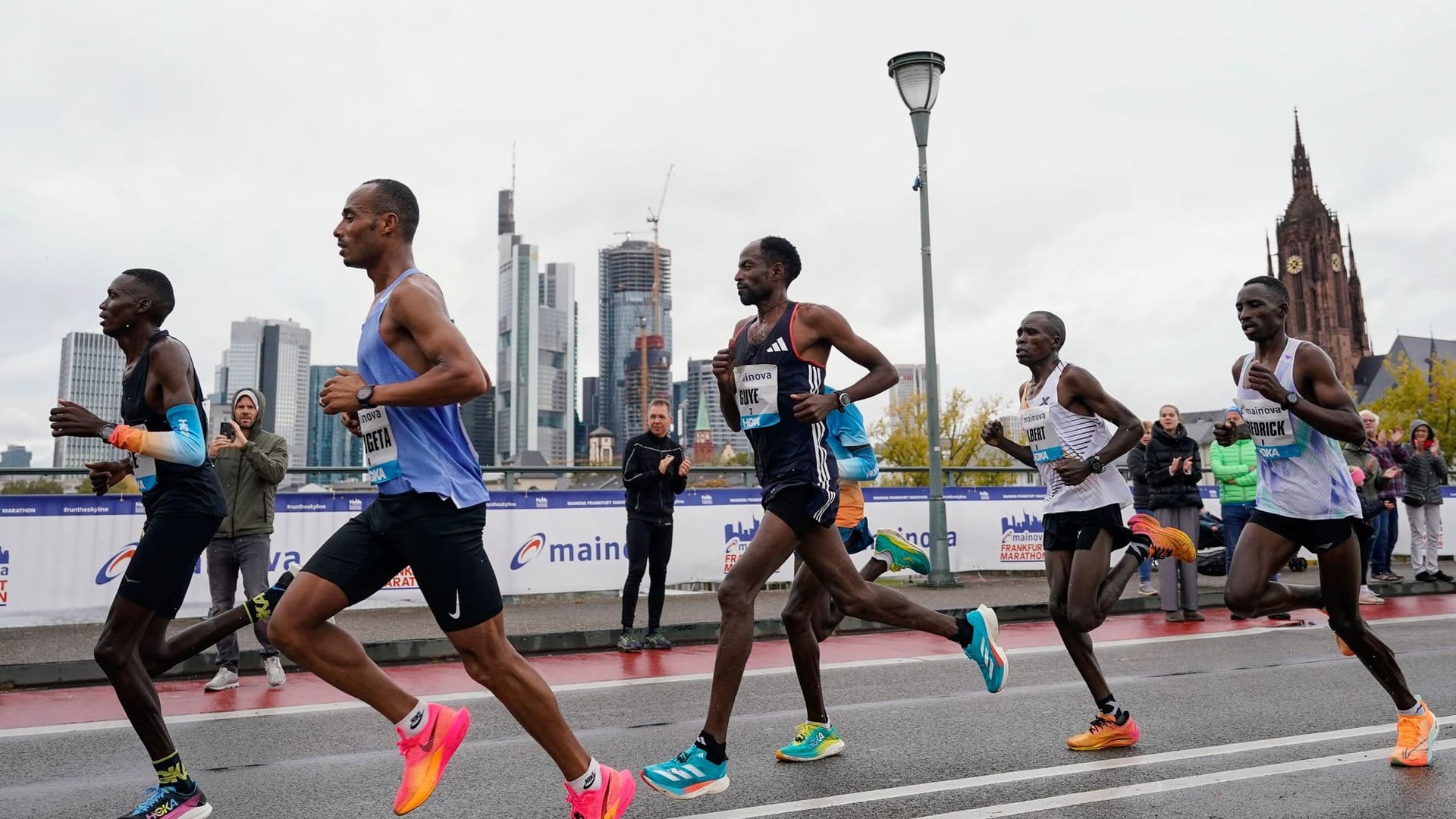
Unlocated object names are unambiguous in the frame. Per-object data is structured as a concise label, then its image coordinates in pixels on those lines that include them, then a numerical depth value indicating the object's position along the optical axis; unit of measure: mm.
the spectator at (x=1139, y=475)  12156
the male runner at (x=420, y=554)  3803
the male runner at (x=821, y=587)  5375
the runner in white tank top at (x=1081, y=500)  5660
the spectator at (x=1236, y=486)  12438
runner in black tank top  4434
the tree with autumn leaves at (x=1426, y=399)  68875
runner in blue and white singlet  5344
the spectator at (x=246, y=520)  8094
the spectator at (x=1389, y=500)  14117
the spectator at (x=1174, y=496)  11680
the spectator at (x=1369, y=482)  13086
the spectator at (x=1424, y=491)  14859
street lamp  14391
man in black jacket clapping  9914
